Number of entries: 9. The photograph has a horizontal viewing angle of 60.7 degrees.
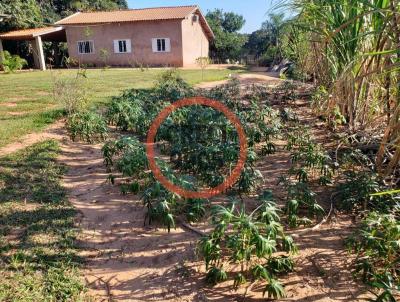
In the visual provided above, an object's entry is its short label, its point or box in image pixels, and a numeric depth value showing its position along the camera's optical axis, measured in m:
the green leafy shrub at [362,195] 2.76
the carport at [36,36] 21.18
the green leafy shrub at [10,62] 18.45
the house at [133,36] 22.48
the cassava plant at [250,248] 2.12
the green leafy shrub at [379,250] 2.08
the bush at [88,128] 5.46
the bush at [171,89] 7.14
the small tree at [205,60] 18.17
